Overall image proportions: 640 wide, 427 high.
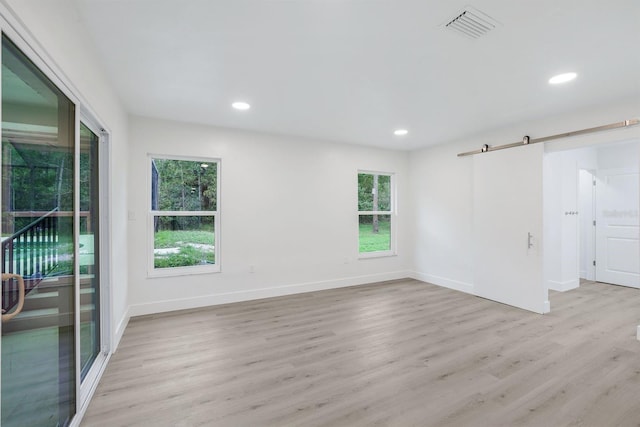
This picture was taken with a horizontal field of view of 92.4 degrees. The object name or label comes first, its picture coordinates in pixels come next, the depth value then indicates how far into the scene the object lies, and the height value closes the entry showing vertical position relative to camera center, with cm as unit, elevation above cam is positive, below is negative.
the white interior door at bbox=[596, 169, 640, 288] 518 -24
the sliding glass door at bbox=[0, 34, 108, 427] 128 -16
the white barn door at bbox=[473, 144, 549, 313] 400 -18
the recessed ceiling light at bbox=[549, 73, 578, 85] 274 +124
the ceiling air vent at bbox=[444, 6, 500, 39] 189 +124
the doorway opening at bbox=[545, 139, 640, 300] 509 -4
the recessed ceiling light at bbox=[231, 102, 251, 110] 345 +127
